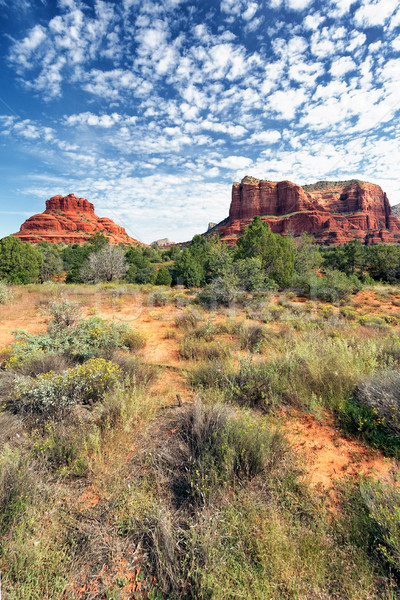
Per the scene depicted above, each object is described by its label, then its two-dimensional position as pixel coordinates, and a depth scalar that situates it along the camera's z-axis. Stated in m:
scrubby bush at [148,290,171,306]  11.74
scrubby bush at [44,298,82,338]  5.98
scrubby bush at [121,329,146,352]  5.95
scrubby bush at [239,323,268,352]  5.80
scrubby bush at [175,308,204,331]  7.55
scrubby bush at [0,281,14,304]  10.32
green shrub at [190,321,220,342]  6.48
